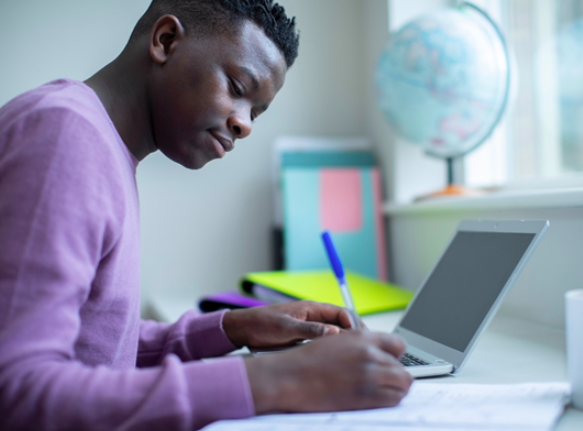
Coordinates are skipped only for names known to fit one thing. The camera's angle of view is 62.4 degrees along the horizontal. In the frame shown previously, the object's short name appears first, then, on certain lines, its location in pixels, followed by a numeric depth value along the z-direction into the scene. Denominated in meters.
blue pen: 0.54
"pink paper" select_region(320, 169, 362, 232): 1.34
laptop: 0.60
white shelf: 0.76
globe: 1.01
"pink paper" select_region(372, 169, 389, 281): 1.36
